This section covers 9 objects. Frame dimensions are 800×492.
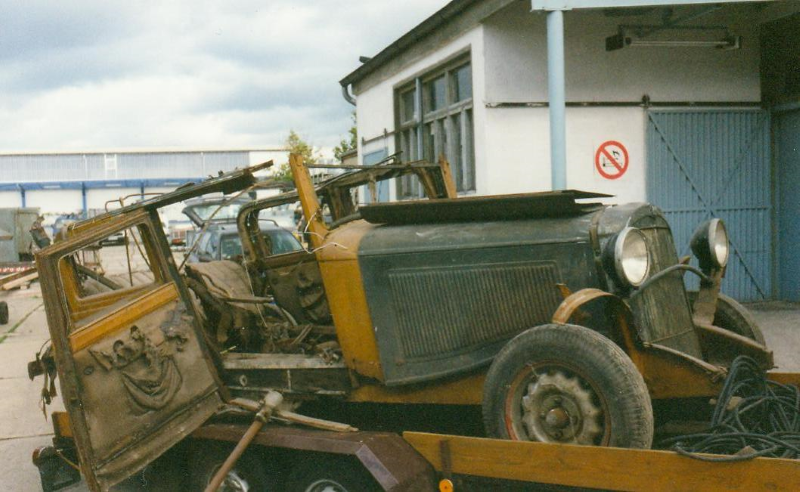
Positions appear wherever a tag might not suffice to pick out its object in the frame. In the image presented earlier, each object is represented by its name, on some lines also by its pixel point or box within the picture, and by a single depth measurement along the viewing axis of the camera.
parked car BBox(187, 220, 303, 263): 12.17
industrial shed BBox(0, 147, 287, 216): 54.50
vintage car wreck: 3.34
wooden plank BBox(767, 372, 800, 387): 4.05
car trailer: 2.83
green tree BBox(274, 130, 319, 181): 35.97
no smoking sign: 9.39
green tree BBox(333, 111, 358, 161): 28.71
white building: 9.23
